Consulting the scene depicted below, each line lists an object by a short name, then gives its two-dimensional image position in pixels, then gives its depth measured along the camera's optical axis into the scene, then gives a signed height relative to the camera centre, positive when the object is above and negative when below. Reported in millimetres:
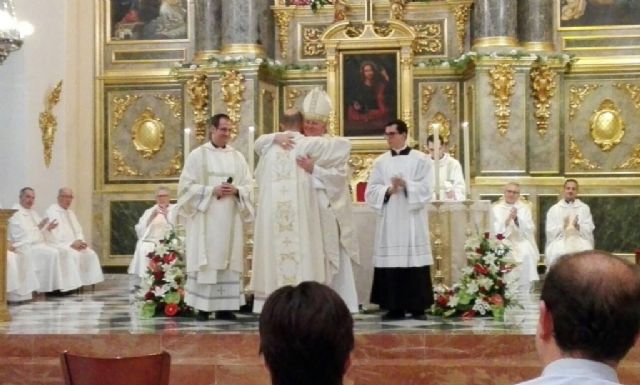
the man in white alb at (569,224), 14047 -185
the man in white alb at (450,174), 12974 +443
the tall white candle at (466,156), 10734 +528
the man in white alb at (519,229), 13398 -241
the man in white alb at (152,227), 13984 -178
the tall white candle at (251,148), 10765 +640
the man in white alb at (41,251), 13609 -458
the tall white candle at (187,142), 9883 +644
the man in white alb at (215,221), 9812 -74
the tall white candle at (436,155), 10539 +532
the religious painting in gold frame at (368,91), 15633 +1709
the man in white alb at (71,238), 14586 -315
